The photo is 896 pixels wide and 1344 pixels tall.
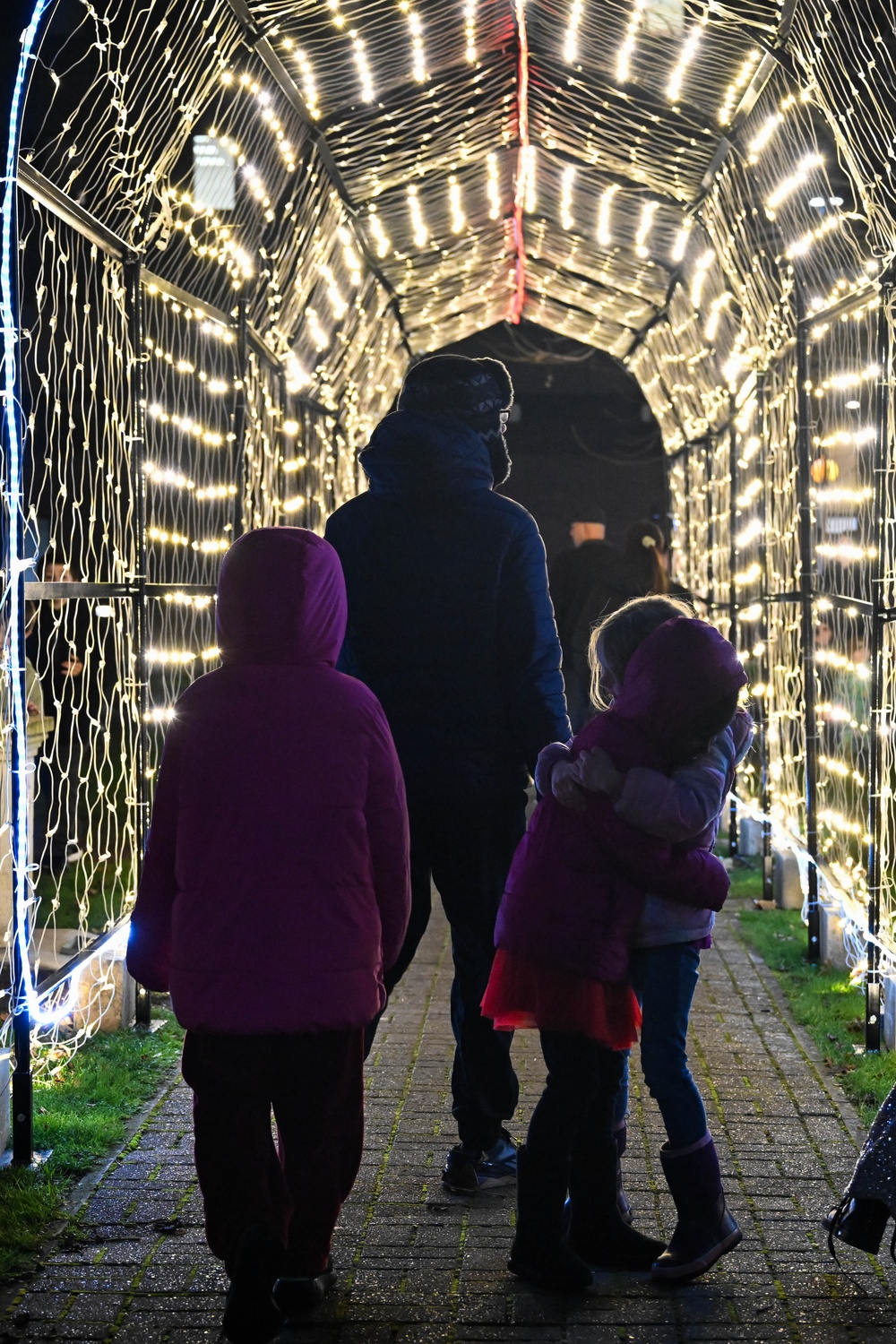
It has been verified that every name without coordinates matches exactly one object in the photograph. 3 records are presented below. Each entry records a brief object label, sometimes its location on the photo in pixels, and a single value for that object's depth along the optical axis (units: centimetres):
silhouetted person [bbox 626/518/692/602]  797
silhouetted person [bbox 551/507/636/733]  816
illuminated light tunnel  528
